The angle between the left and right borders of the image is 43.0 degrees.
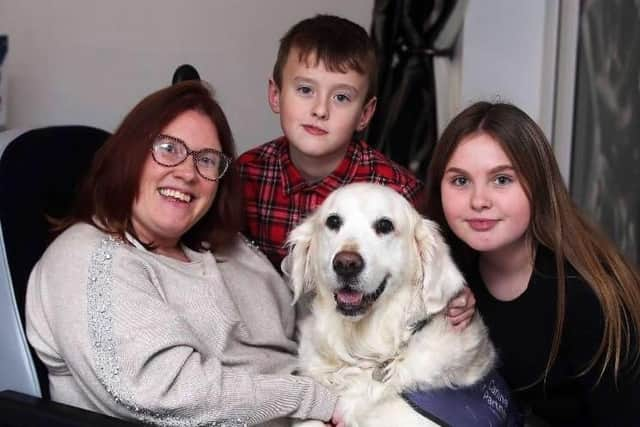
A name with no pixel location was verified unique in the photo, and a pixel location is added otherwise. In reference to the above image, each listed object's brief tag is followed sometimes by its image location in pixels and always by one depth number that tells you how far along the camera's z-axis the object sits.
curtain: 3.20
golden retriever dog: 1.65
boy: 2.10
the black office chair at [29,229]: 1.38
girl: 1.68
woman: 1.46
